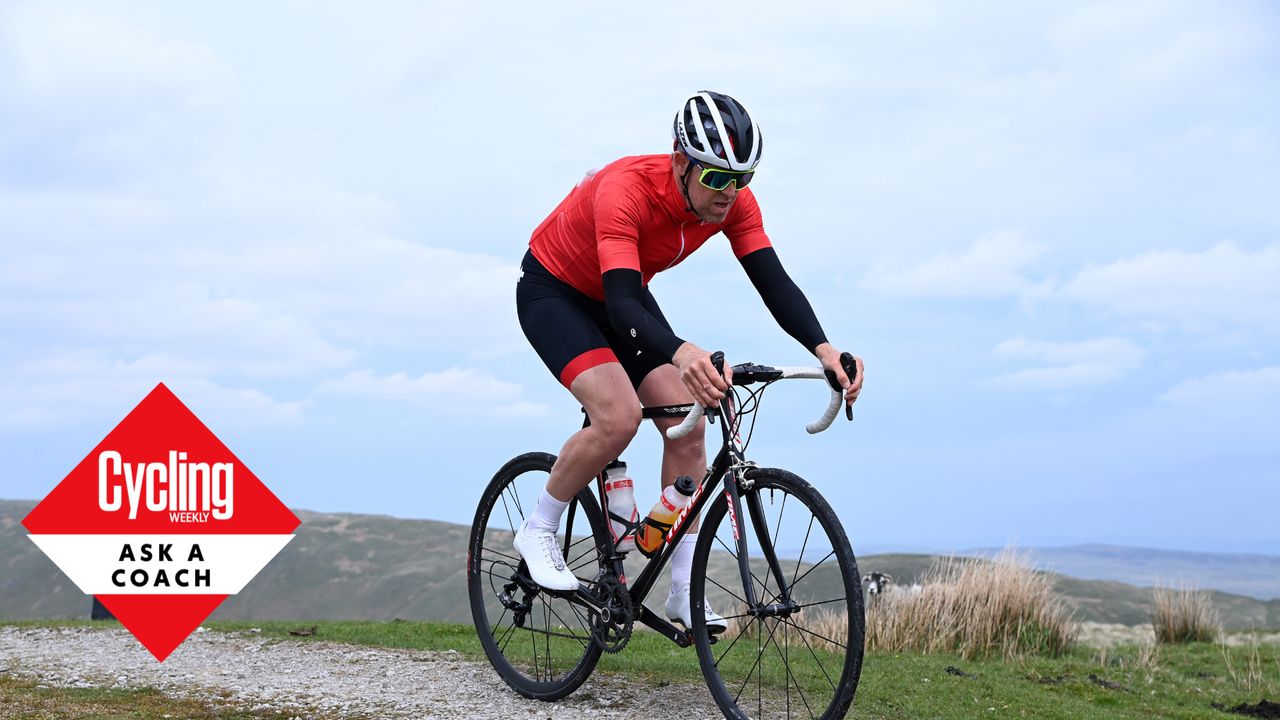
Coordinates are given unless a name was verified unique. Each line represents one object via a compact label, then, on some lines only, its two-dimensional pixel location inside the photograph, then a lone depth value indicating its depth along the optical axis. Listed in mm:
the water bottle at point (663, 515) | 5043
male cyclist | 4734
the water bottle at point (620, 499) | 5598
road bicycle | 4480
